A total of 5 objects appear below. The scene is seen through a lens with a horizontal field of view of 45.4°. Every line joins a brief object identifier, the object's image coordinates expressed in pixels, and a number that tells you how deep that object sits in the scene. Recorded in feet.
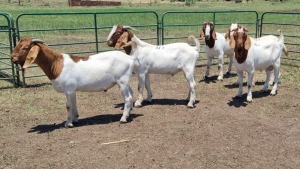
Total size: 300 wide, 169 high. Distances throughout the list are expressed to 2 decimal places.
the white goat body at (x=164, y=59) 23.94
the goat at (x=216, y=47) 31.24
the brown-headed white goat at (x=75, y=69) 19.42
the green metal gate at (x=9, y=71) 29.73
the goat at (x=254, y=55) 23.88
